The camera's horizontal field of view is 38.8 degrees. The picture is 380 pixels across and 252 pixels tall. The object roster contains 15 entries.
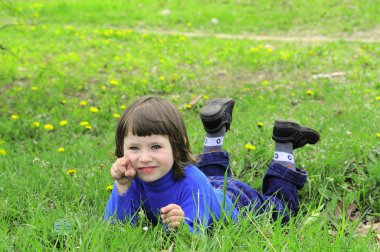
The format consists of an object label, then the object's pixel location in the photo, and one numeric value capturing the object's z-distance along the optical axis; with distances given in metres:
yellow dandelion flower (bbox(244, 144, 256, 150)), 4.15
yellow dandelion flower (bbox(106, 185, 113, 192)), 3.52
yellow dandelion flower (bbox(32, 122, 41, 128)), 5.50
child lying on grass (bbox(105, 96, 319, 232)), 2.76
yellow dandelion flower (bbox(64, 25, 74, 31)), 11.38
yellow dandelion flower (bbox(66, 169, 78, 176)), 3.90
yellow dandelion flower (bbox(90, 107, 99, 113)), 5.78
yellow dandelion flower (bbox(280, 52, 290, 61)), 8.15
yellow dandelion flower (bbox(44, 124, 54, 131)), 5.46
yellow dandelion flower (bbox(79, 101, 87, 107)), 6.13
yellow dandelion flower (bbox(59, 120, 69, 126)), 5.40
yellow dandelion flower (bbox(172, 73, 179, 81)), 7.44
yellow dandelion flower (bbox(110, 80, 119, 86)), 7.14
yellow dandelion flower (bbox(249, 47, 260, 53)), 8.83
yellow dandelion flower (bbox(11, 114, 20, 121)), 5.71
